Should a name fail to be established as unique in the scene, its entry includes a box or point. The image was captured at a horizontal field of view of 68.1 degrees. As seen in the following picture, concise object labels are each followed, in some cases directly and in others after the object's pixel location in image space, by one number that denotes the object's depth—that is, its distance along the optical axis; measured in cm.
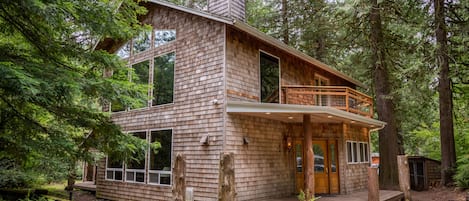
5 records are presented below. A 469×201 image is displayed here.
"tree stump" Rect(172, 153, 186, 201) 622
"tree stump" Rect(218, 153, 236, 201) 565
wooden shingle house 920
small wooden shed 1393
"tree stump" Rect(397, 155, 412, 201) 1041
